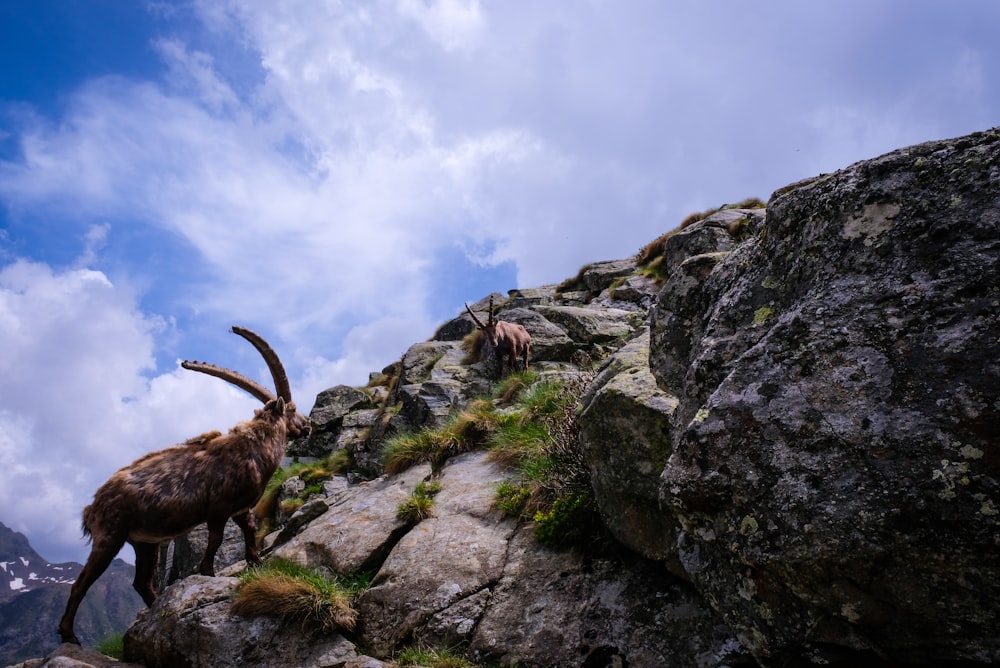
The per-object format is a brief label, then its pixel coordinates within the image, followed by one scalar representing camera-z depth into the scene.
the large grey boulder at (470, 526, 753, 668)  4.63
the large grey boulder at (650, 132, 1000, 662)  2.17
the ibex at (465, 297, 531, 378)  15.57
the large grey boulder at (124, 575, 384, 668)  6.07
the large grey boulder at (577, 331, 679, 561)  5.08
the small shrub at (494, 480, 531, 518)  7.31
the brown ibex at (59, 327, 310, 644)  7.43
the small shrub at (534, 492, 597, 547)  6.15
